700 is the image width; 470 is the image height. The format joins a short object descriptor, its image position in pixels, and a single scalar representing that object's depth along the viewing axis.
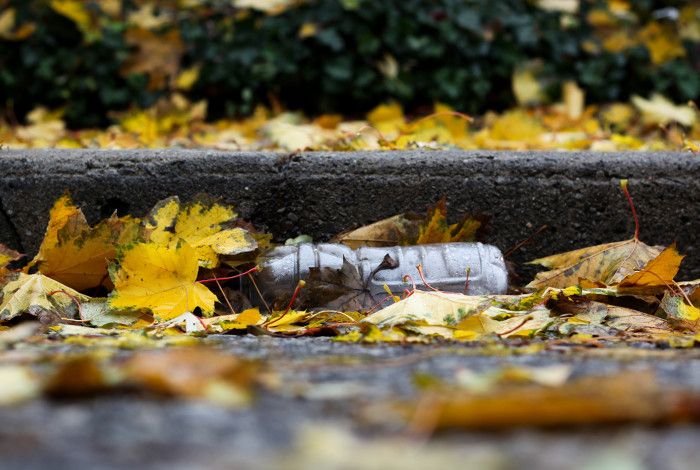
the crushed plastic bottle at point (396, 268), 2.73
